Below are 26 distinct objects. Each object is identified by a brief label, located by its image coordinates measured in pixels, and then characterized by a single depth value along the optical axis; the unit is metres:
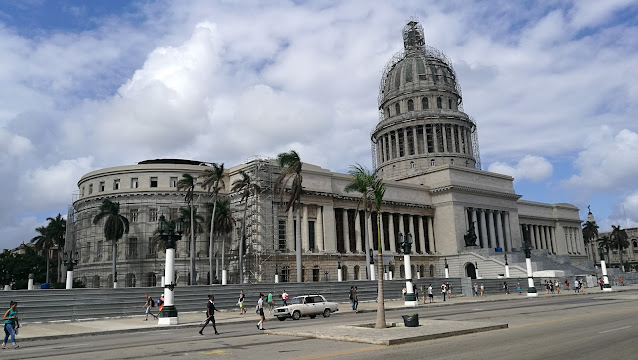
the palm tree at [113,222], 66.00
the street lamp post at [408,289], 38.75
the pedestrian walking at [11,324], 19.84
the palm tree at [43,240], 91.69
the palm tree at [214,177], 58.72
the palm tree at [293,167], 51.12
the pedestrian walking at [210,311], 21.98
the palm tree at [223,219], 64.44
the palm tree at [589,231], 134.12
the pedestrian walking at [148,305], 32.59
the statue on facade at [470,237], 82.44
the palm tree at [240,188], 57.79
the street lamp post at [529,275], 50.91
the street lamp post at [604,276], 55.18
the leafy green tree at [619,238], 128.50
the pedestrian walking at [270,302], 37.59
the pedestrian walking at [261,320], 23.65
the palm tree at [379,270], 20.77
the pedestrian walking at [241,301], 35.16
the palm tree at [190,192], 59.59
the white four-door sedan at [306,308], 30.39
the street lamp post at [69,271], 40.38
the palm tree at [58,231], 91.29
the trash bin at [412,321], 20.56
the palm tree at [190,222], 66.60
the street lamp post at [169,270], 28.78
